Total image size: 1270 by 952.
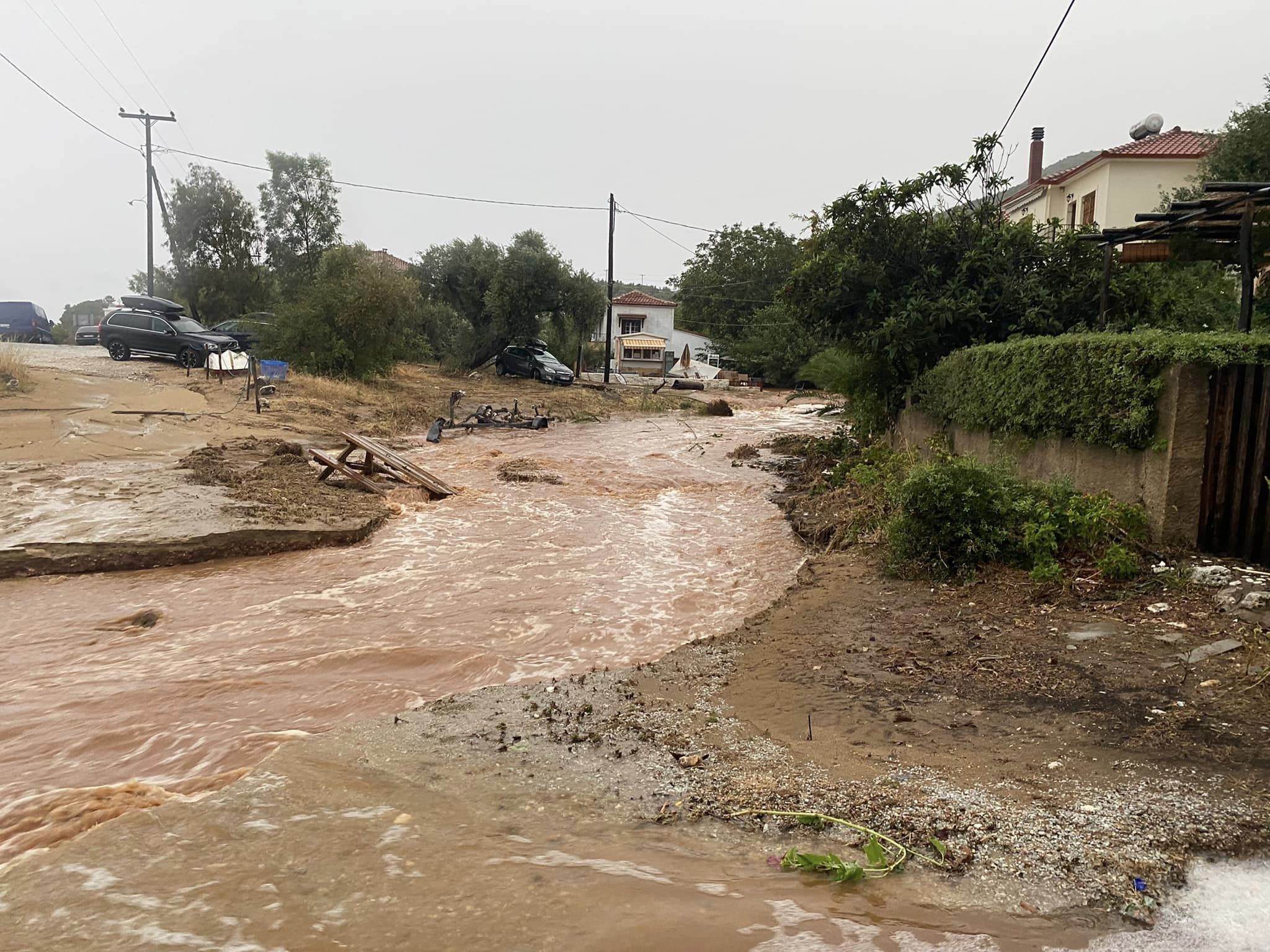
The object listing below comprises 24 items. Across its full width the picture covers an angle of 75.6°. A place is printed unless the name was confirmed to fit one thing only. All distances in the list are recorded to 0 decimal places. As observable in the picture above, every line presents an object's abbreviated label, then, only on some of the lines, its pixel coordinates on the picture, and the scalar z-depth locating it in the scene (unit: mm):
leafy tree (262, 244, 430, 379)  27328
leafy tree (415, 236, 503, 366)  38125
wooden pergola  7457
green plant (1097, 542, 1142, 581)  6445
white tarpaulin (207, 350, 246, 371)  23797
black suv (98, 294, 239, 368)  25531
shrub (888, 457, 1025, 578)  7398
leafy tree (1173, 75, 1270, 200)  18625
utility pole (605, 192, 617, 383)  36562
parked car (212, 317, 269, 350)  28719
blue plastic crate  23844
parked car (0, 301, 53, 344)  34062
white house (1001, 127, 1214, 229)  26703
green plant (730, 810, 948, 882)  3051
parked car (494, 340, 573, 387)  35125
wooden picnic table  12828
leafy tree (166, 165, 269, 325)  36938
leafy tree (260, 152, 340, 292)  39413
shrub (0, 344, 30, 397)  16703
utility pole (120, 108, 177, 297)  36469
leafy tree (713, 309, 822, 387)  44438
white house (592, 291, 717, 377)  54938
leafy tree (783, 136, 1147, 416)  12586
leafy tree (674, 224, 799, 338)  58125
